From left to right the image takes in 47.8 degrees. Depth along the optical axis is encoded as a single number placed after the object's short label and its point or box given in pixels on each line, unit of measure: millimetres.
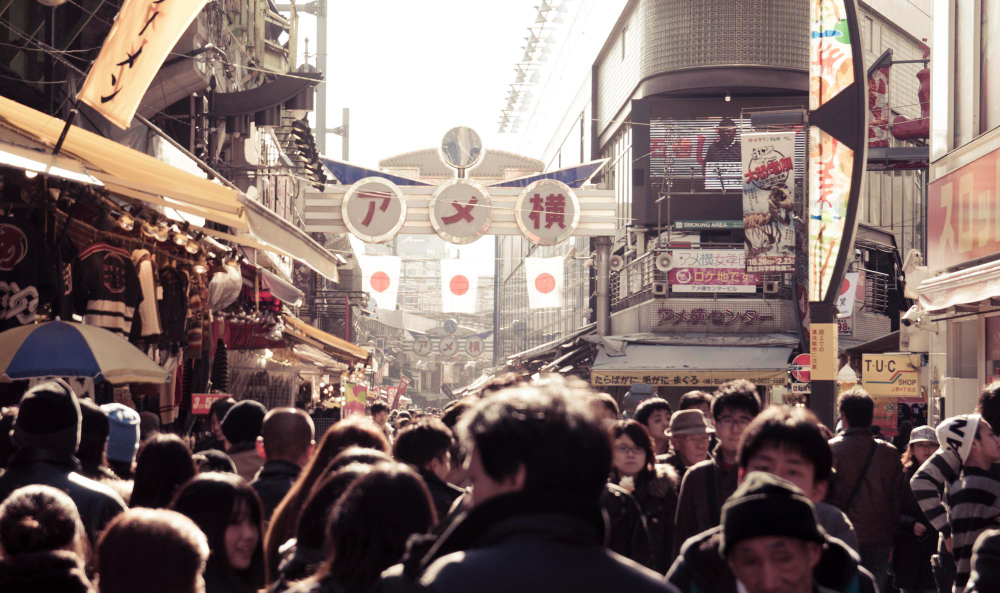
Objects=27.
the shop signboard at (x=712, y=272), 31188
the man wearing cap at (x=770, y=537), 2961
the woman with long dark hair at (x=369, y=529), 3008
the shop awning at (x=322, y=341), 20109
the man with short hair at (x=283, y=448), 5480
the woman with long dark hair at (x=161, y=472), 4902
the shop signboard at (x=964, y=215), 13805
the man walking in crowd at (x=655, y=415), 7645
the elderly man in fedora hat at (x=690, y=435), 6832
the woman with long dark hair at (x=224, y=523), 3936
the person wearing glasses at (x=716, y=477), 5125
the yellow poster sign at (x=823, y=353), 12328
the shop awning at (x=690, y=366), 28484
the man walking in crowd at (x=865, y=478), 7656
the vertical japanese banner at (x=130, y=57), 8391
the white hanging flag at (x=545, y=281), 29281
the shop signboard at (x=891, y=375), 17562
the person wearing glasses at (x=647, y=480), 6145
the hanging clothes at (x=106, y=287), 9523
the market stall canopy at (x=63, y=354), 7742
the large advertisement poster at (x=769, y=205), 26781
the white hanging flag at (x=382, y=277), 28844
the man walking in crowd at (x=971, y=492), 5781
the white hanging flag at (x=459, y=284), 30125
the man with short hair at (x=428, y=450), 5234
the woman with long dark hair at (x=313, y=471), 4320
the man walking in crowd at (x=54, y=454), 4695
